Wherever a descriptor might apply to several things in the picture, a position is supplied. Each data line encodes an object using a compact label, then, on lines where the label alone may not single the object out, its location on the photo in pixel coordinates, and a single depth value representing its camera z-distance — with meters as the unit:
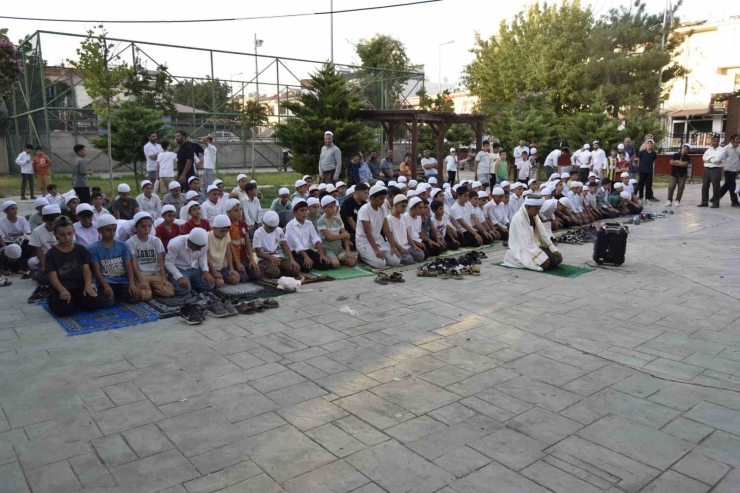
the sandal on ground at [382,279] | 7.62
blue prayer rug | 5.59
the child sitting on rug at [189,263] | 6.80
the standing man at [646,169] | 16.12
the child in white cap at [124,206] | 8.85
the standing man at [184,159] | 11.73
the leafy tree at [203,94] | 22.05
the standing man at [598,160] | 17.14
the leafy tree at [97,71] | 12.18
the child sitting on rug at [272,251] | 7.82
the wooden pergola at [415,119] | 17.48
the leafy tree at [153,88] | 20.34
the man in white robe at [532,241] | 8.28
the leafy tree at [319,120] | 16.92
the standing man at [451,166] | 20.12
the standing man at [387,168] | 16.14
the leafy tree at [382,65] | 29.14
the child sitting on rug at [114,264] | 6.30
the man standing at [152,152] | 12.25
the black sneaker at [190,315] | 5.78
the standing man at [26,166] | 15.12
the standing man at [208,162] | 12.46
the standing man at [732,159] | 14.98
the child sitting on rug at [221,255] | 7.09
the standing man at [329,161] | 13.01
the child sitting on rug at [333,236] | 8.52
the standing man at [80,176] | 11.87
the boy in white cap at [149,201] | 9.53
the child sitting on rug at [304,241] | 8.09
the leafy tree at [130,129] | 17.70
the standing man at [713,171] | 15.09
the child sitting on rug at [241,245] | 7.57
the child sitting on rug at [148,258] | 6.65
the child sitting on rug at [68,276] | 5.85
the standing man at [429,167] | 17.05
